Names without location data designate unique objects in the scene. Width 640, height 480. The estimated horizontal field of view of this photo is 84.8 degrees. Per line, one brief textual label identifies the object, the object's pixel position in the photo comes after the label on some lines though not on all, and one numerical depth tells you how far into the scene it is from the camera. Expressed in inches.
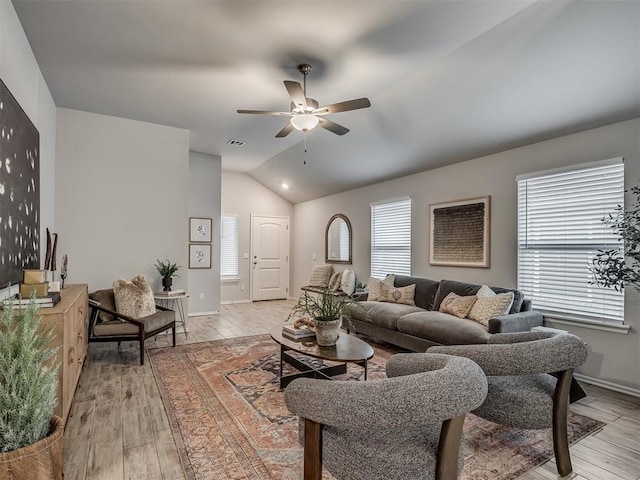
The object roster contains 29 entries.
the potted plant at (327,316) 116.0
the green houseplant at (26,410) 58.3
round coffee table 107.9
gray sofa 137.6
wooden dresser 85.8
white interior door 327.6
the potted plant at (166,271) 195.2
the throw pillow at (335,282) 272.5
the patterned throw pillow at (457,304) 158.7
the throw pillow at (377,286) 207.8
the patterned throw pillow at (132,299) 161.2
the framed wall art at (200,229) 254.1
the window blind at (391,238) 227.8
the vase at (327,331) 115.9
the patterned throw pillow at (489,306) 146.0
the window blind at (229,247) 311.9
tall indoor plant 112.9
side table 205.0
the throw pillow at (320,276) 293.4
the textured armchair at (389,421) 48.9
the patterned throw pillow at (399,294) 195.2
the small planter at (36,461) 57.3
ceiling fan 114.3
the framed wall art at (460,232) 178.2
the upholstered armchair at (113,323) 149.3
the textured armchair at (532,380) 71.7
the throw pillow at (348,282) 262.1
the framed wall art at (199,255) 255.0
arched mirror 284.2
